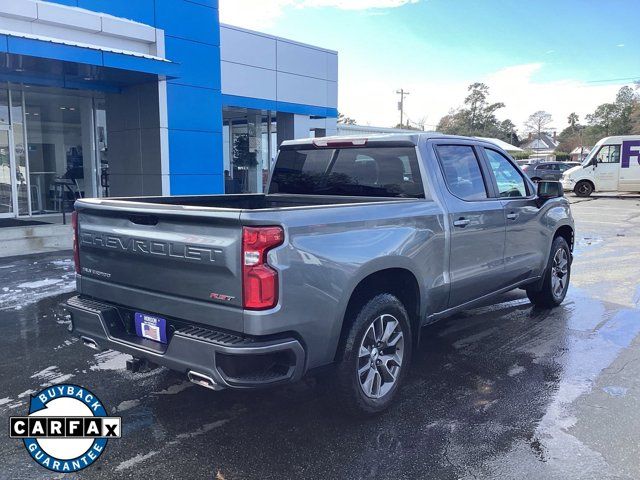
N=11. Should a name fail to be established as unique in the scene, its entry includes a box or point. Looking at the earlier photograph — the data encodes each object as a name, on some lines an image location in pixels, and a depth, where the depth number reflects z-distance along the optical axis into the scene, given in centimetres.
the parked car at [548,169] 3072
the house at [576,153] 7406
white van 2444
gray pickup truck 305
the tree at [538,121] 10888
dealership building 1142
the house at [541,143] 10469
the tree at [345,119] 7688
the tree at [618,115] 6494
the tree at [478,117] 8325
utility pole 6941
